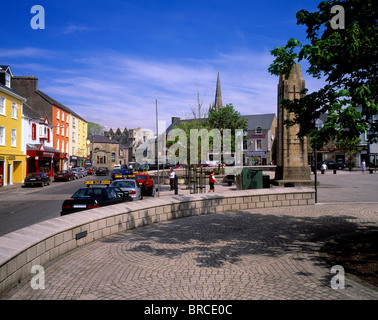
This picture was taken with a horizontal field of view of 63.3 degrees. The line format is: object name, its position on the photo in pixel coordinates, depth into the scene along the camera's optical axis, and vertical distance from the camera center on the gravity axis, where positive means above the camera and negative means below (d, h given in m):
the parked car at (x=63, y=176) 35.84 -1.84
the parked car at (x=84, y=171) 45.64 -1.76
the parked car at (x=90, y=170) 52.08 -1.70
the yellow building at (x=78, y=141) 53.41 +3.56
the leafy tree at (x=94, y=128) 108.01 +11.66
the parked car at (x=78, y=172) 41.31 -1.73
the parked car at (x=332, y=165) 52.36 -1.16
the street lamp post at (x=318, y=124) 7.18 +0.83
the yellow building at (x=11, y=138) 28.86 +2.27
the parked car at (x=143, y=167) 49.09 -1.22
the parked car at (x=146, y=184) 20.53 -1.67
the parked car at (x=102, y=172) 48.22 -1.90
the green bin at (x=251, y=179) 18.23 -1.21
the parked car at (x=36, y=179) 28.45 -1.81
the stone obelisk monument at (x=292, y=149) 21.52 +0.68
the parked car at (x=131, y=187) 15.54 -1.40
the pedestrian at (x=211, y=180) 19.16 -1.34
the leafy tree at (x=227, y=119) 46.34 +6.15
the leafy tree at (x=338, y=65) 5.14 +1.93
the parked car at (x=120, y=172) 26.30 -1.35
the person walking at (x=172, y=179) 23.22 -1.49
